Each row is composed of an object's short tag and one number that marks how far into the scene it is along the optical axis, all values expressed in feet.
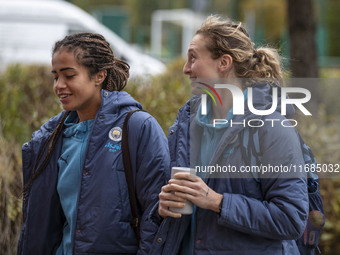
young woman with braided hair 15.07
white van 79.46
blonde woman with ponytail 13.26
